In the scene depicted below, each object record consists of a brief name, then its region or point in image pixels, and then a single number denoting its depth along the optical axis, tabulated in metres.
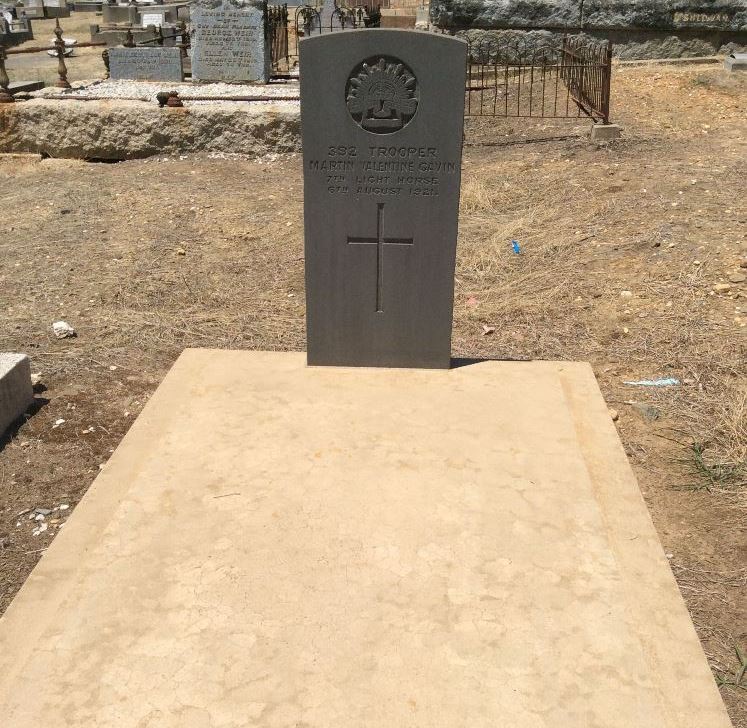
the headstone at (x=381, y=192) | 3.55
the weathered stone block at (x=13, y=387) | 4.27
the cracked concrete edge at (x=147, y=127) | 9.22
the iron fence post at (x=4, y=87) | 9.76
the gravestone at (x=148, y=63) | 11.07
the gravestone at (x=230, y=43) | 10.62
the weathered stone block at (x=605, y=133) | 8.69
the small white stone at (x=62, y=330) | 5.46
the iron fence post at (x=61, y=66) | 10.65
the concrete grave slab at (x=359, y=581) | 2.25
